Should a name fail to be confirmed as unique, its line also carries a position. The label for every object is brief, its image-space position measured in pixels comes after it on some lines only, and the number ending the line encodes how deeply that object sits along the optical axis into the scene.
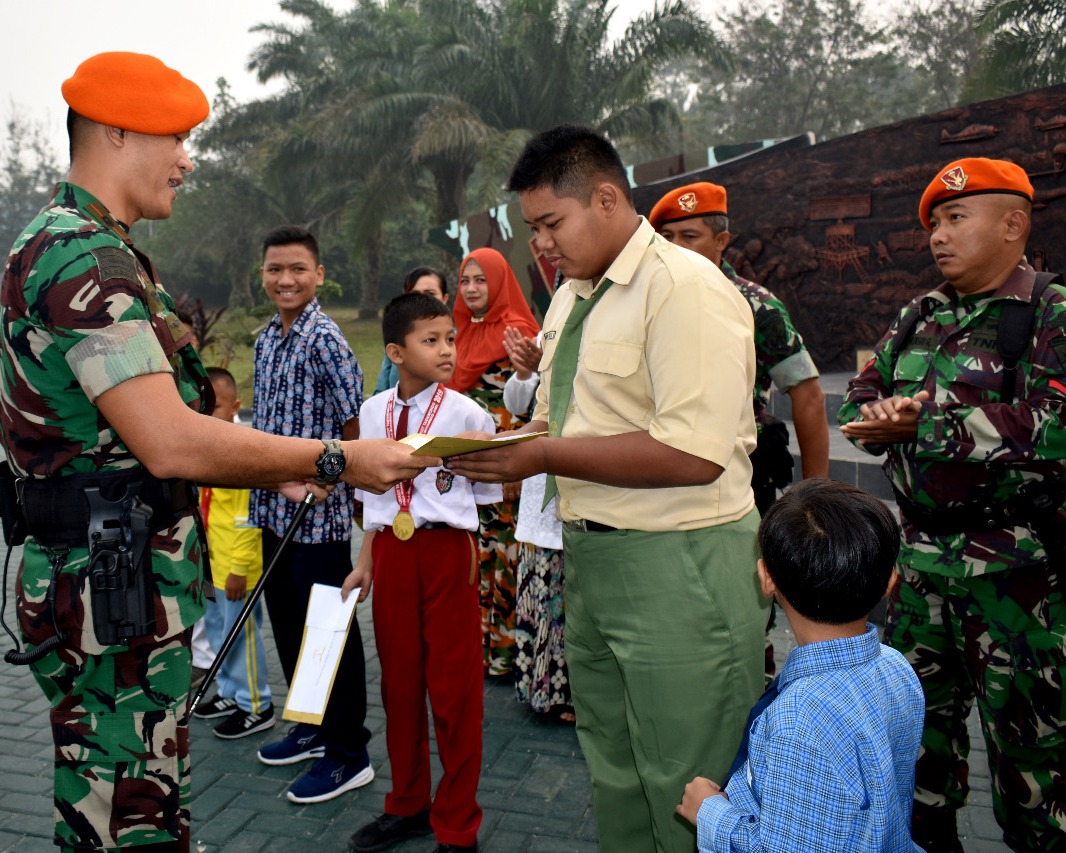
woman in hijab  4.78
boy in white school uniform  3.16
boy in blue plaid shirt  1.66
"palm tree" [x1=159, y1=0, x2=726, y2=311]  20.33
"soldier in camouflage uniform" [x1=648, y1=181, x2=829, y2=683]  3.63
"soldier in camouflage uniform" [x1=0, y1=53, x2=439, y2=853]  2.09
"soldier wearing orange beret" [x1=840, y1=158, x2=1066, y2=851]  2.54
